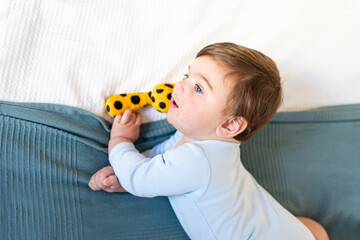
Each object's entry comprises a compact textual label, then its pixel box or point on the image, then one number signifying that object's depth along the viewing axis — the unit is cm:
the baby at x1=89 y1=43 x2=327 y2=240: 88
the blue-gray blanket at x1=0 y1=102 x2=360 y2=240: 85
